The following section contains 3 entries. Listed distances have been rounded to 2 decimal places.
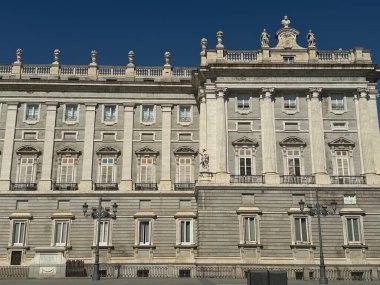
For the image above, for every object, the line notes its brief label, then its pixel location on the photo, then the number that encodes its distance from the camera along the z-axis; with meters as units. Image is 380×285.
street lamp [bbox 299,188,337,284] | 28.78
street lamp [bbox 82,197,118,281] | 29.34
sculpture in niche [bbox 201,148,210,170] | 37.91
